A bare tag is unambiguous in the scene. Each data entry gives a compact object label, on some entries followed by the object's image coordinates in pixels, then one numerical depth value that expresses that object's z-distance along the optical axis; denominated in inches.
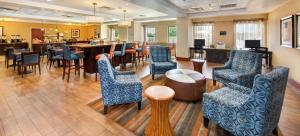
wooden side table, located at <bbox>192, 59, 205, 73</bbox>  196.9
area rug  93.6
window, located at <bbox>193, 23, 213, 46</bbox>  365.7
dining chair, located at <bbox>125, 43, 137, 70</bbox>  278.8
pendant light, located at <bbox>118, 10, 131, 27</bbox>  331.6
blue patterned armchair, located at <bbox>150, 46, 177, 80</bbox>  204.5
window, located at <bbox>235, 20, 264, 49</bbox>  311.8
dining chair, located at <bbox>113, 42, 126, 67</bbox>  251.4
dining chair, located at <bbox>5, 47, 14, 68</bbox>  284.1
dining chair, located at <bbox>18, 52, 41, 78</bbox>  226.1
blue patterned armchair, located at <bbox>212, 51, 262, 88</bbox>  136.7
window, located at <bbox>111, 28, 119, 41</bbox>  580.3
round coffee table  132.5
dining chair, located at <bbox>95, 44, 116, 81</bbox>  216.9
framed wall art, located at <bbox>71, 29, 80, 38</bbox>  601.0
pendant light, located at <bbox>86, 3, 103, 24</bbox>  252.1
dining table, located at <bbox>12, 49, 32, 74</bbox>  241.4
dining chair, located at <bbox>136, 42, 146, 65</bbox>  311.0
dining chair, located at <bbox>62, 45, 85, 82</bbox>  200.2
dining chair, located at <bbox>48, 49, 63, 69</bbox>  286.0
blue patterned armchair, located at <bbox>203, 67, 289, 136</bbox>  67.9
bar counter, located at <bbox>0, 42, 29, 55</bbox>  434.6
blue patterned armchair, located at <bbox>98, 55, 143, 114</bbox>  111.3
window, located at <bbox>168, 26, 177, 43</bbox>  471.8
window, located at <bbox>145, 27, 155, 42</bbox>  502.9
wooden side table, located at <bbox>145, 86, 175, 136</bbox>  82.7
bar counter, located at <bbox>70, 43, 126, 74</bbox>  220.7
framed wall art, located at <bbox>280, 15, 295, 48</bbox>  169.6
